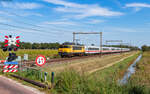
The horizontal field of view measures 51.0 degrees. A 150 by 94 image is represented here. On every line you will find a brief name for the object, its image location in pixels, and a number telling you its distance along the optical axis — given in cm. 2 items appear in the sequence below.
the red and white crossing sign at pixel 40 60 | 932
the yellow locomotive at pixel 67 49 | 3231
